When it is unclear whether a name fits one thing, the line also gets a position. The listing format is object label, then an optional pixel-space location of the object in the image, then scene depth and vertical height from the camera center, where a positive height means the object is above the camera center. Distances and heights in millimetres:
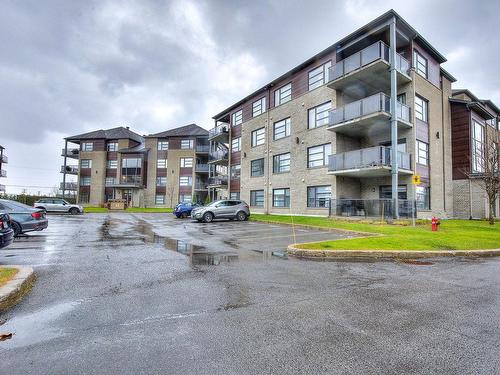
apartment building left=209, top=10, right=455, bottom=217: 19469 +5616
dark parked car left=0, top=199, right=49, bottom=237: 11555 -614
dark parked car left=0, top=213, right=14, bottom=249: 6736 -708
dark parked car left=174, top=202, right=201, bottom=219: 28016 -637
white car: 31253 -568
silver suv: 22219 -552
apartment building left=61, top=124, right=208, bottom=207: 51812 +6115
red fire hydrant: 14354 -840
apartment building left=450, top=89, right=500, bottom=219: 23281 +3889
